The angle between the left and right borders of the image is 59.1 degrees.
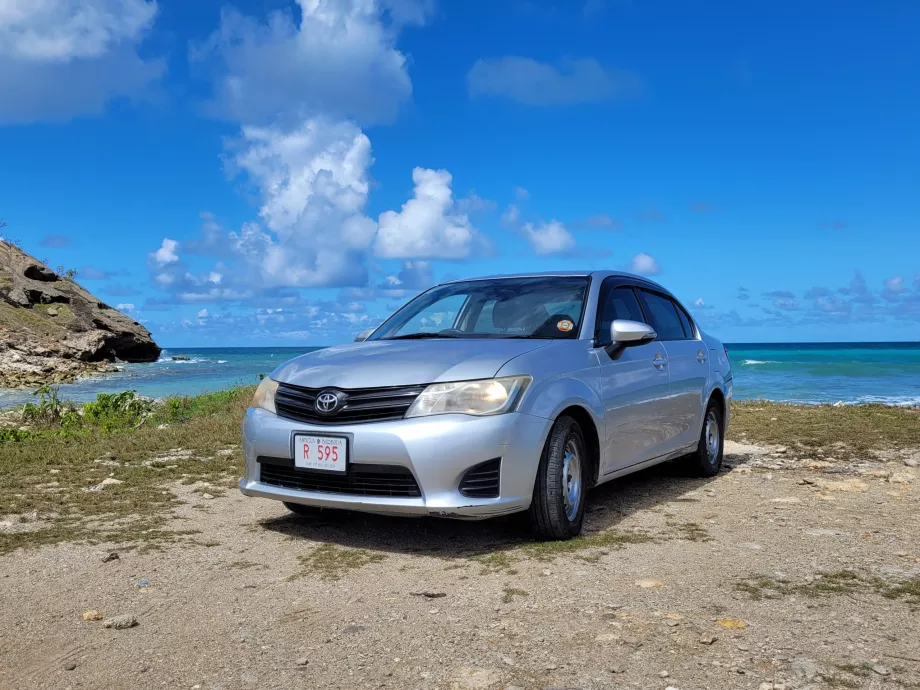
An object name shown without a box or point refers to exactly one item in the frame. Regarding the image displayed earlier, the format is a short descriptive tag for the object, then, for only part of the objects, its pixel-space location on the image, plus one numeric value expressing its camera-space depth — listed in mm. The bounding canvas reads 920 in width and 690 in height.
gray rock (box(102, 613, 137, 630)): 3340
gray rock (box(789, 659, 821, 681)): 2759
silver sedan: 4258
